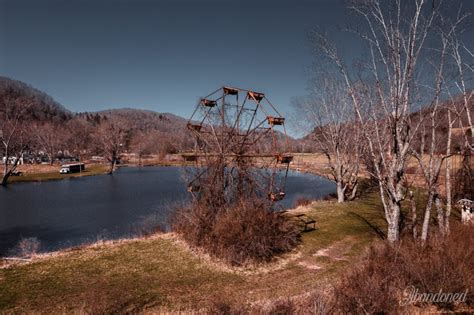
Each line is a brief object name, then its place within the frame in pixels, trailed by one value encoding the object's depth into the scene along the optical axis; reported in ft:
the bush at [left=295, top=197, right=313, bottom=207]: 85.79
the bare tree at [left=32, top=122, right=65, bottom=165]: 221.25
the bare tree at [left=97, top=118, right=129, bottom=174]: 213.89
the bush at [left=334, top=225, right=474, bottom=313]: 23.17
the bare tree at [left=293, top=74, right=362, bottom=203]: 78.38
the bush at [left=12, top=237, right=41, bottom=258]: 51.44
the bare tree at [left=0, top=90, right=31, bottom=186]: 157.54
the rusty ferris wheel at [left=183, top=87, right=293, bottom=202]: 50.21
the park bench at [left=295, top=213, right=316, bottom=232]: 57.22
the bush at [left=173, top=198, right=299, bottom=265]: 40.96
